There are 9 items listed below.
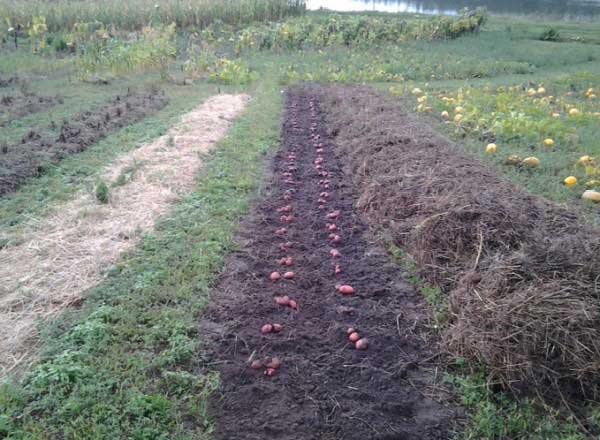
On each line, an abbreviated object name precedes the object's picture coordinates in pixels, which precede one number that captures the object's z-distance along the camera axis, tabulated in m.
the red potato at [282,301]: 4.28
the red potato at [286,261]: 4.93
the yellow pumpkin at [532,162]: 7.46
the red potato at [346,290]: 4.46
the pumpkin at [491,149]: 8.03
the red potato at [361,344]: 3.75
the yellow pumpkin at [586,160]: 7.46
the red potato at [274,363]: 3.54
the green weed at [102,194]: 6.10
